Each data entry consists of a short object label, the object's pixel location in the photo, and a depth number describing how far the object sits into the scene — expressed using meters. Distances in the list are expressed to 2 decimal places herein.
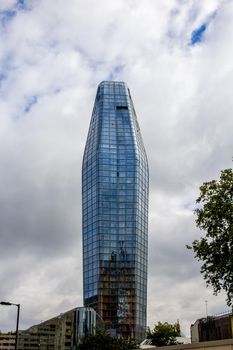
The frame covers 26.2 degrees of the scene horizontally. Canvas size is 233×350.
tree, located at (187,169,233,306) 36.25
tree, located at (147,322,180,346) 106.81
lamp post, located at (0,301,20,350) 41.38
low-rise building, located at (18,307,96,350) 118.75
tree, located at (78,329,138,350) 81.12
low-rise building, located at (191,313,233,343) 73.23
